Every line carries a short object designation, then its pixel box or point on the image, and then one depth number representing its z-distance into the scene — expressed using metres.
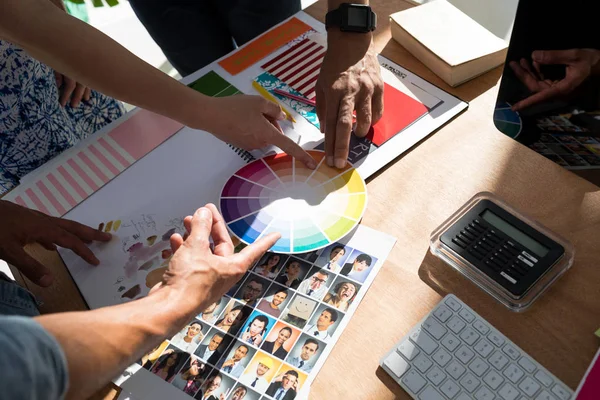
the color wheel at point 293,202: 0.73
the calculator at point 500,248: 0.63
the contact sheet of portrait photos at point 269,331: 0.61
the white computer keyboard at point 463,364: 0.56
